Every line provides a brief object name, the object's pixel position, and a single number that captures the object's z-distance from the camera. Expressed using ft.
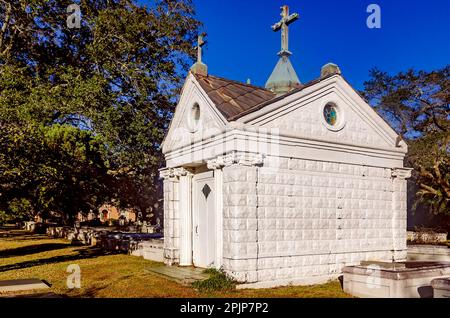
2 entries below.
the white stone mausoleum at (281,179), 36.86
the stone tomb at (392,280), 32.32
